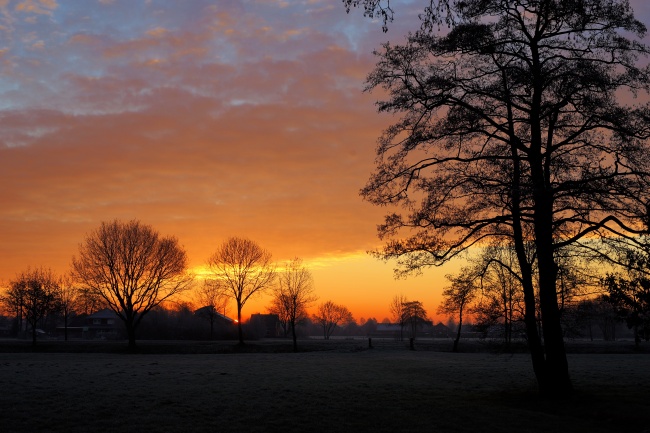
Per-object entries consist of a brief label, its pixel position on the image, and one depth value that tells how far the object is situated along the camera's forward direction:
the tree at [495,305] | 19.80
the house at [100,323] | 129.75
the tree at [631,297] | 16.50
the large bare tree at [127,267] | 60.72
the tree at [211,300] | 70.56
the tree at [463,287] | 19.68
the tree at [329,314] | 177.75
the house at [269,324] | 139.12
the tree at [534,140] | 16.48
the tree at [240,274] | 69.88
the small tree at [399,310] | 127.51
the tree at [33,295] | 69.88
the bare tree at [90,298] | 60.34
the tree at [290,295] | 70.94
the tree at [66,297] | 73.50
